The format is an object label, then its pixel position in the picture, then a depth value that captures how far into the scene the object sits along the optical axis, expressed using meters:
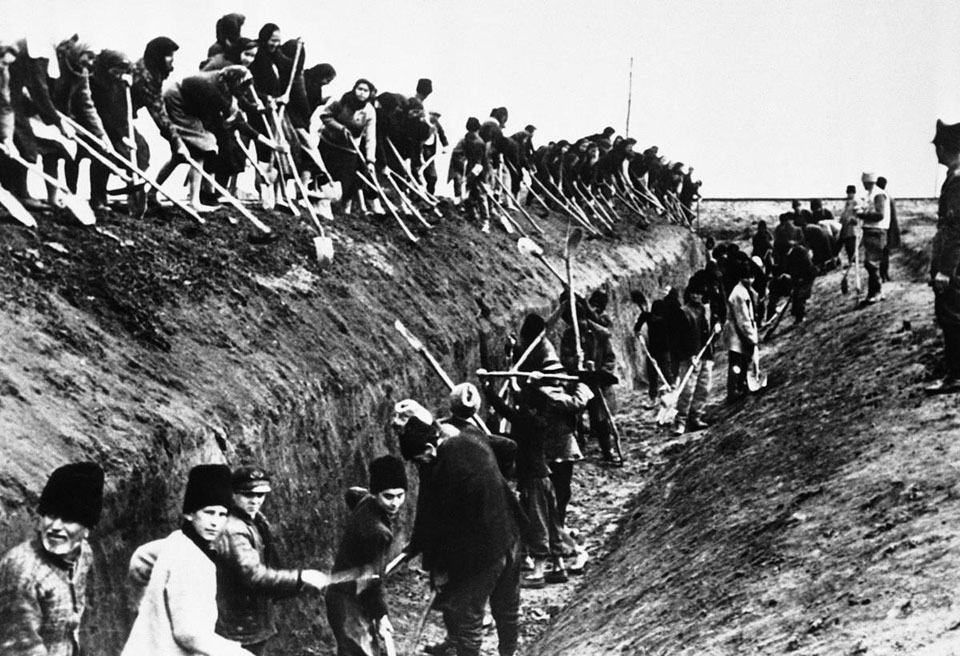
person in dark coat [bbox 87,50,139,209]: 12.80
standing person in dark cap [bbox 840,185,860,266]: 22.17
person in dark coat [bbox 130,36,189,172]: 13.41
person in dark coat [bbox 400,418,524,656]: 8.85
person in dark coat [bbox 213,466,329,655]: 6.80
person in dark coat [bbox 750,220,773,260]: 26.23
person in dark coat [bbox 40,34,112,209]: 12.31
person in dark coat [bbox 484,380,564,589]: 11.80
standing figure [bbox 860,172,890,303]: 18.83
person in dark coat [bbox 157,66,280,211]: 14.07
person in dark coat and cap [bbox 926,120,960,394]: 11.07
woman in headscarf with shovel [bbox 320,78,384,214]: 17.84
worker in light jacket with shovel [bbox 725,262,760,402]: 16.08
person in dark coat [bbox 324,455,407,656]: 8.38
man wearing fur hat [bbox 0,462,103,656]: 5.70
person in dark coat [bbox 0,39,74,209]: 11.63
